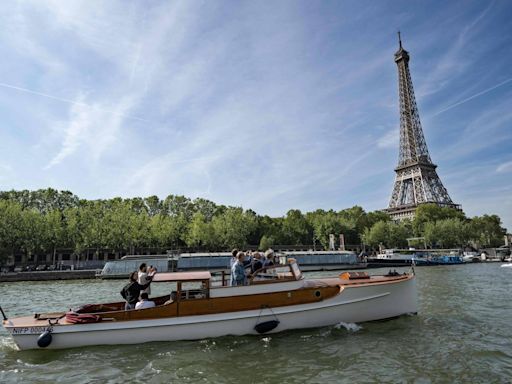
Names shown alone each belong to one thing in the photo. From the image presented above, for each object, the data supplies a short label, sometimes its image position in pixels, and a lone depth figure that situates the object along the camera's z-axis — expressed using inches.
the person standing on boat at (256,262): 542.6
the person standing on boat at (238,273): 511.2
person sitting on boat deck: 484.1
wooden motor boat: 467.0
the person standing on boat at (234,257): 532.2
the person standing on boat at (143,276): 497.7
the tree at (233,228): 2960.1
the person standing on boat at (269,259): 546.0
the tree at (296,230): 3742.6
